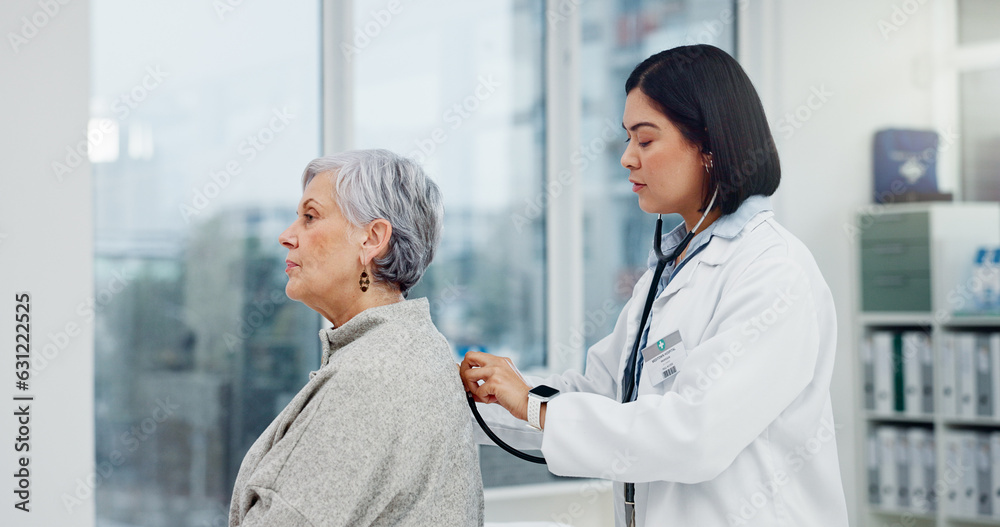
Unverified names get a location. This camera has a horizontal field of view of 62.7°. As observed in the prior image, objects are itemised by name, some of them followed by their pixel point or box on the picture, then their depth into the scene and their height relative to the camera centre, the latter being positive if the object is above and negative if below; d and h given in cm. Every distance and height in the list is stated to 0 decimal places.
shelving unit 314 -6
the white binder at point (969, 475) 310 -79
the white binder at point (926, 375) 318 -42
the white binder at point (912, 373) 320 -42
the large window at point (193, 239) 239 +10
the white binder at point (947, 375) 313 -42
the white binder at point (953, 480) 313 -81
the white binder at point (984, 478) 307 -80
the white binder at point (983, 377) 306 -42
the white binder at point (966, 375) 309 -41
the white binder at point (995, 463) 305 -73
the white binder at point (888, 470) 325 -81
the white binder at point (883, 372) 325 -42
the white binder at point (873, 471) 330 -82
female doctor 121 -14
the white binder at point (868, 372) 330 -42
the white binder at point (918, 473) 319 -80
